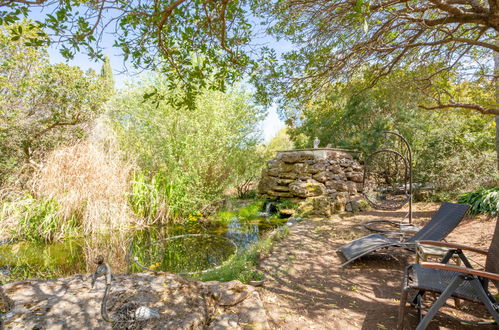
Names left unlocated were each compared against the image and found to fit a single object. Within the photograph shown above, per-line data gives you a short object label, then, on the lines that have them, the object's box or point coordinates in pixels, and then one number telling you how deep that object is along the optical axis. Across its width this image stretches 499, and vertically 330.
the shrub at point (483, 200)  4.64
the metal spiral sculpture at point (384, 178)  7.67
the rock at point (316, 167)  7.88
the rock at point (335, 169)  7.94
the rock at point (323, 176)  7.77
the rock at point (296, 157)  8.28
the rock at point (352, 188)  7.74
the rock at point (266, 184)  8.70
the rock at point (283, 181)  8.30
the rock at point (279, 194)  8.14
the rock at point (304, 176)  8.05
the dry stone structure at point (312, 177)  7.56
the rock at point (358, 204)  6.71
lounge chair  2.98
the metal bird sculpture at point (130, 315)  1.56
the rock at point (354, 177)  8.18
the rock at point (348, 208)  6.69
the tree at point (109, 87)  8.18
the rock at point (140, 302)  1.54
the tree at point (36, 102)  6.26
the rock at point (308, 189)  7.59
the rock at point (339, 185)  7.64
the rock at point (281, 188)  8.29
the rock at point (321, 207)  6.24
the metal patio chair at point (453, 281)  1.70
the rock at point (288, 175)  8.30
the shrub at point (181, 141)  6.18
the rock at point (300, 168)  8.18
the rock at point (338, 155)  8.07
